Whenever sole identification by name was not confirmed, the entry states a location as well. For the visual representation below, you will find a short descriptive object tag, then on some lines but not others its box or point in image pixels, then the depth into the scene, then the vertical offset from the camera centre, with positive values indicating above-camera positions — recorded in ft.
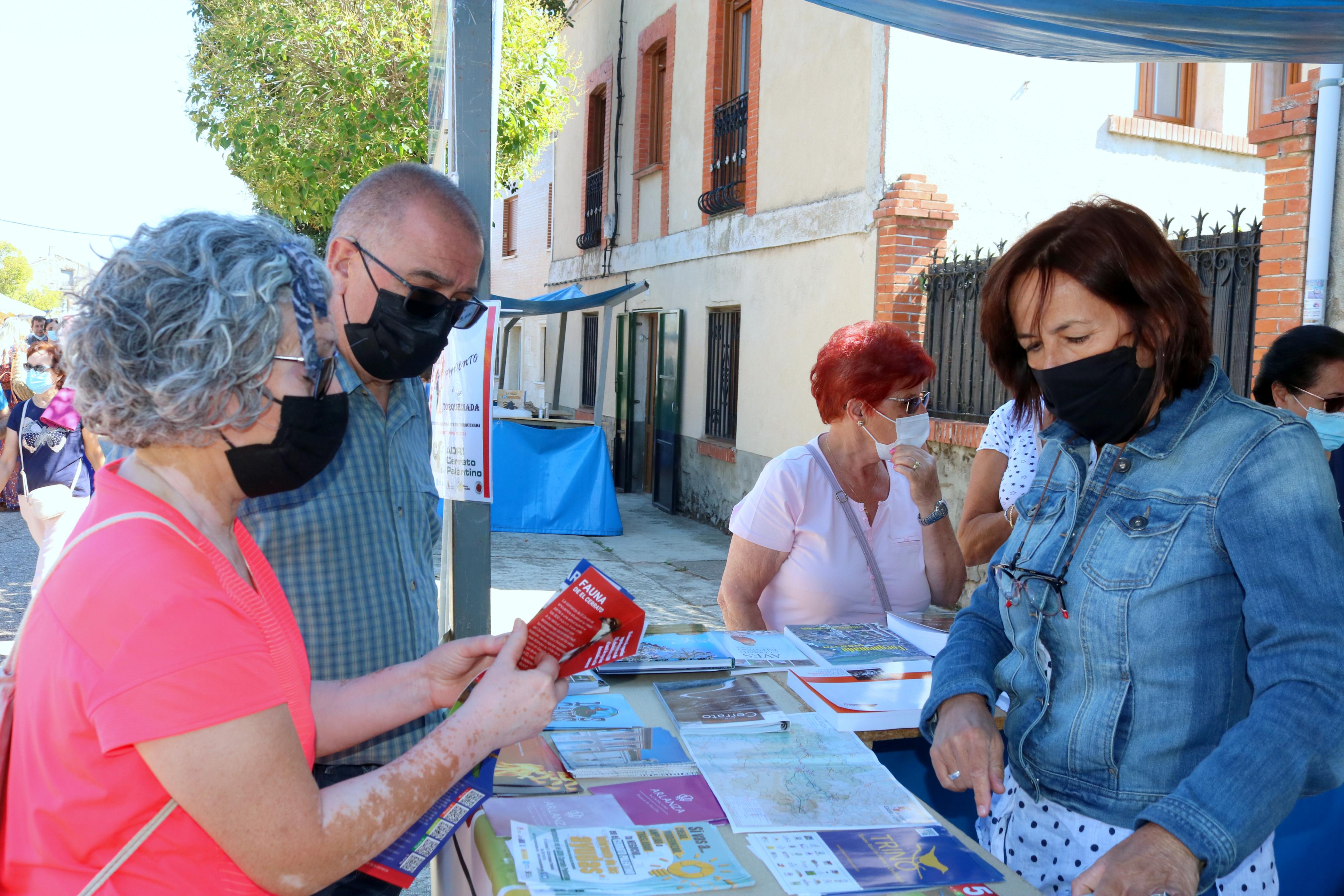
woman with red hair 10.23 -1.36
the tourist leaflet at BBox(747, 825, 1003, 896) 4.95 -2.54
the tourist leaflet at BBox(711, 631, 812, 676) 8.34 -2.42
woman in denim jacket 4.47 -1.09
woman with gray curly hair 3.72 -1.06
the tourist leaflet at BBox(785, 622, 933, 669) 8.40 -2.36
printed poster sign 8.40 -0.35
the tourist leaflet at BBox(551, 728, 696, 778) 6.17 -2.48
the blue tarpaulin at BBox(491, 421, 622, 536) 31.86 -3.45
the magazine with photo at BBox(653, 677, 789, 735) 6.86 -2.43
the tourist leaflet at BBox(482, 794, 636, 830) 5.46 -2.51
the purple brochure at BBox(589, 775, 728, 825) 5.59 -2.51
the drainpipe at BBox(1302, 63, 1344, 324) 14.88 +3.13
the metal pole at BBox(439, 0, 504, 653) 9.00 +2.47
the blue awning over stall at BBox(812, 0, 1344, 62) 9.47 +4.17
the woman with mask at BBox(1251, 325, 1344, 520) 12.34 +0.36
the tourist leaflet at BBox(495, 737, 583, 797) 5.89 -2.51
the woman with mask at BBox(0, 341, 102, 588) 18.97 -1.95
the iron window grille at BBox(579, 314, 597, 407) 49.08 +0.92
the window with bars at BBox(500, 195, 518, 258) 63.31 +10.12
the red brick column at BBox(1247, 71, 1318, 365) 15.31 +3.12
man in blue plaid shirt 6.54 -0.72
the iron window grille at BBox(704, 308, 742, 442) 34.19 +0.30
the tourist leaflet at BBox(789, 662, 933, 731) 7.02 -2.36
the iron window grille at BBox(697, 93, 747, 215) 33.06 +7.97
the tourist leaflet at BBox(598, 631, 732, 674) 8.07 -2.39
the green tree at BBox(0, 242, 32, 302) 239.09 +24.07
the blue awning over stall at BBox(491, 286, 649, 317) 32.09 +2.75
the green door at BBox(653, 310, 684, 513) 38.11 -1.29
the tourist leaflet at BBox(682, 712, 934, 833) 5.59 -2.47
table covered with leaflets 4.97 -2.51
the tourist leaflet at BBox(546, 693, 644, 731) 6.95 -2.47
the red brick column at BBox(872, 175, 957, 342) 23.73 +3.72
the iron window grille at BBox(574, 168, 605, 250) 47.14 +8.46
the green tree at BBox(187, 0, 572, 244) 35.22 +11.01
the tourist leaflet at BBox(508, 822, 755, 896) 4.83 -2.52
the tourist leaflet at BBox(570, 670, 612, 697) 7.72 -2.47
